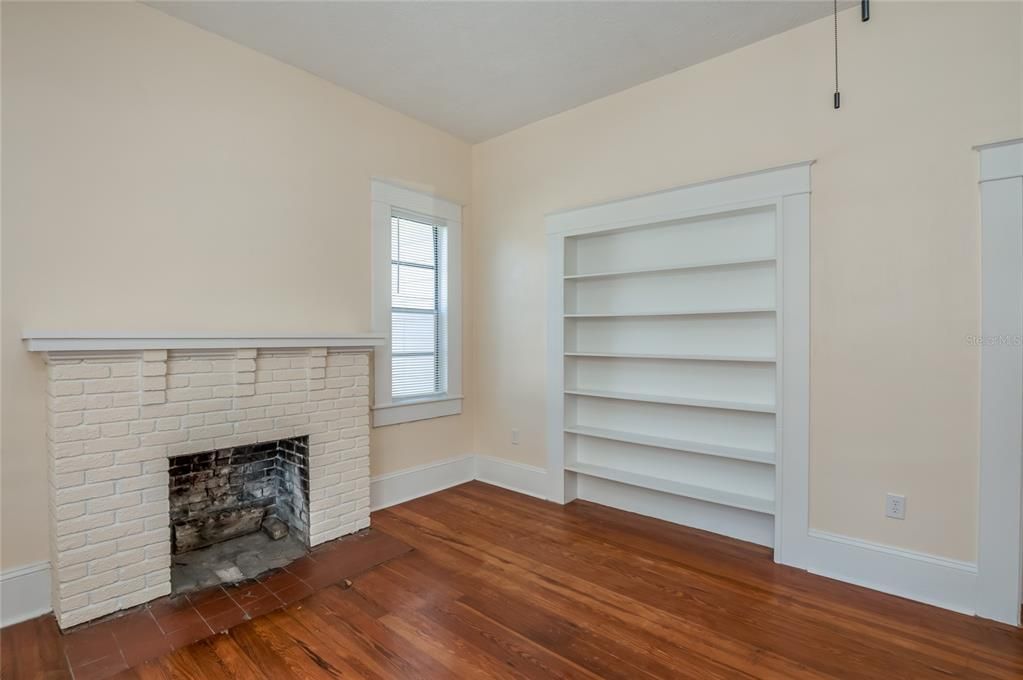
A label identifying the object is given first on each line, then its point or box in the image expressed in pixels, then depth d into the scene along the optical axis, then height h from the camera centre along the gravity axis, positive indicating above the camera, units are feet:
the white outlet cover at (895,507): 7.96 -2.92
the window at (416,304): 12.02 +0.79
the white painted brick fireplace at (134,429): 7.02 -1.59
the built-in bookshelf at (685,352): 9.10 -0.43
